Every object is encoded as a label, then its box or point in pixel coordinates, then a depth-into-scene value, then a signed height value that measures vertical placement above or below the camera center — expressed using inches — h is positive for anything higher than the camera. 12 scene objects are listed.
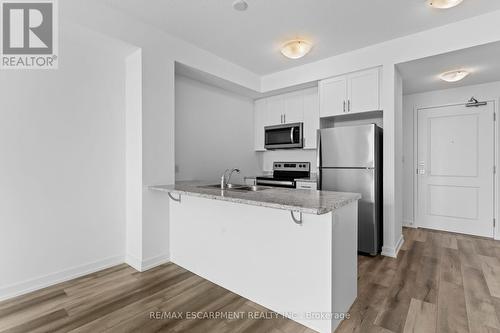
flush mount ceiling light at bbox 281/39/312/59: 117.6 +55.9
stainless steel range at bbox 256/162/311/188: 157.3 -6.0
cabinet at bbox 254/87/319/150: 163.5 +37.5
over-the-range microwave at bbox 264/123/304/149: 165.5 +20.1
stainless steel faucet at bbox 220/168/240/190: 110.6 -8.2
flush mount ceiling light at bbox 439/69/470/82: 131.7 +48.3
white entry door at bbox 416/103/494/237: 154.9 -2.5
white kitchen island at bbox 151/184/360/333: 67.4 -26.6
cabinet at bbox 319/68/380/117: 128.9 +39.4
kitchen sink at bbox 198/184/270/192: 104.3 -9.7
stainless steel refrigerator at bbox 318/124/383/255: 121.6 -2.3
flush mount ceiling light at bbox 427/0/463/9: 85.3 +56.4
